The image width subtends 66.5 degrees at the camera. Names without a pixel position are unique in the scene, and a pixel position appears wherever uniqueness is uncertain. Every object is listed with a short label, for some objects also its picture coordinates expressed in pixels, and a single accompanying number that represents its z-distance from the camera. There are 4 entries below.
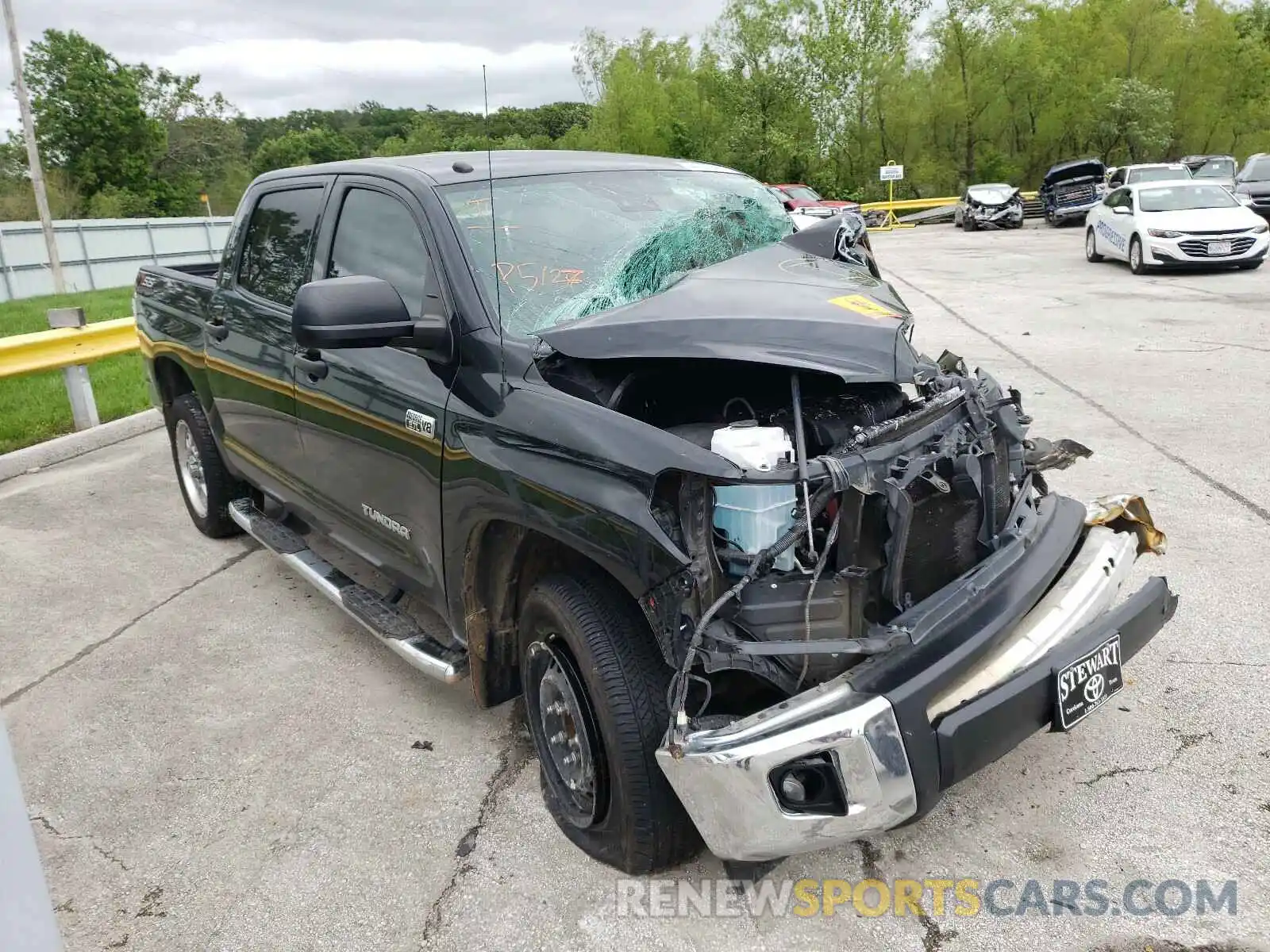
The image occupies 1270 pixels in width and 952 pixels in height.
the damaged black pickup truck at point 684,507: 2.22
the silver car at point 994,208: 26.64
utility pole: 21.31
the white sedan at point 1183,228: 13.85
